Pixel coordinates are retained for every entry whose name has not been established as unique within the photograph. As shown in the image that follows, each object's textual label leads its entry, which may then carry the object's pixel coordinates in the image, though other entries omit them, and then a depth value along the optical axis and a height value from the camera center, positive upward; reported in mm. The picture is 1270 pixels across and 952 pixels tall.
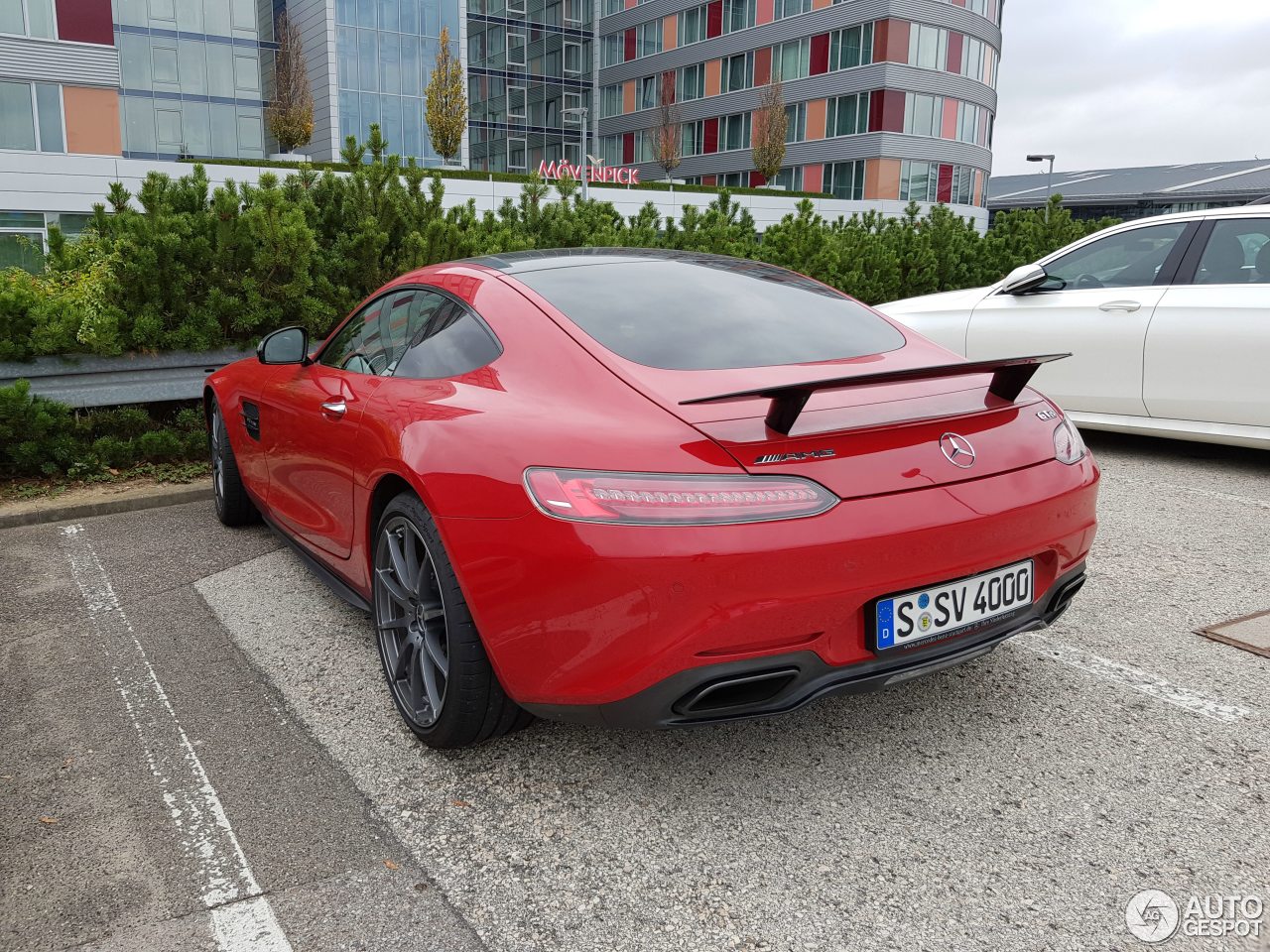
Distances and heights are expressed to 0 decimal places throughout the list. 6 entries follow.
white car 5926 -372
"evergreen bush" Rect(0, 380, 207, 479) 6048 -1177
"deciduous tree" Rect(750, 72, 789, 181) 50281 +6196
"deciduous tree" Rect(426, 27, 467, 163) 42812 +6153
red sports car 2287 -584
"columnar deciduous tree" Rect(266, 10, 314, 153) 41406 +6169
